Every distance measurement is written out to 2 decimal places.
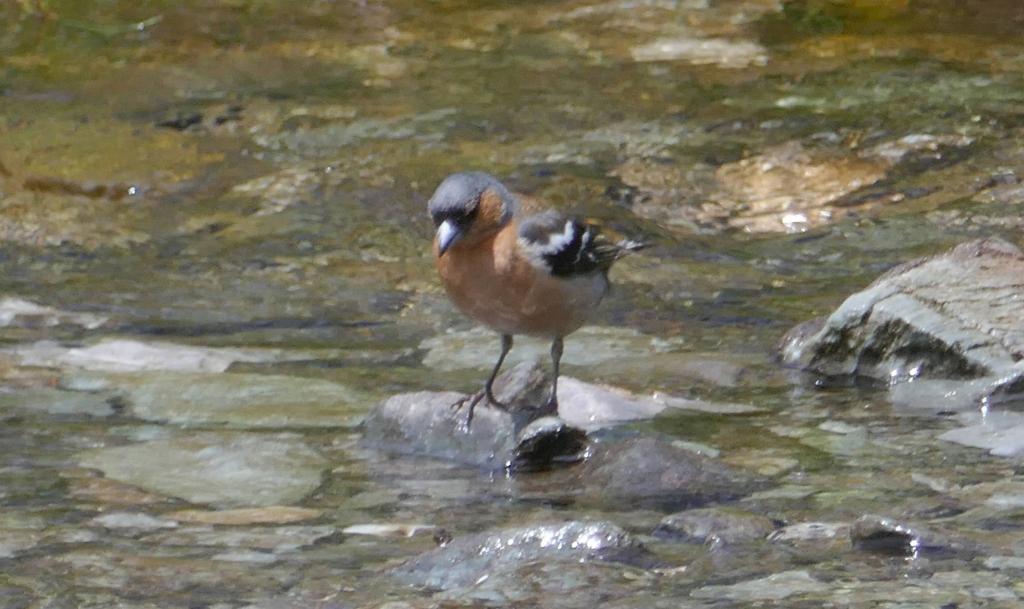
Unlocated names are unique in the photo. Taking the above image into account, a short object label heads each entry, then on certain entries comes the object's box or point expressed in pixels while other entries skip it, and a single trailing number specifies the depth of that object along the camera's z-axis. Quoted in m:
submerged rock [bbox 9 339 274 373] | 13.80
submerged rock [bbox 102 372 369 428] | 12.25
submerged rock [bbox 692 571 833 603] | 7.80
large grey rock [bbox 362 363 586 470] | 10.81
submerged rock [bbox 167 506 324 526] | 9.70
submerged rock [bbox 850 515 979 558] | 8.27
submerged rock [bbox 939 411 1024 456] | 10.59
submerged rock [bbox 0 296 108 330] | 15.30
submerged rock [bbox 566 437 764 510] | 9.90
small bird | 11.64
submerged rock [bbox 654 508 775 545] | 8.79
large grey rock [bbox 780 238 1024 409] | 12.12
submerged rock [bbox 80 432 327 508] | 10.33
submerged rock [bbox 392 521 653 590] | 8.34
